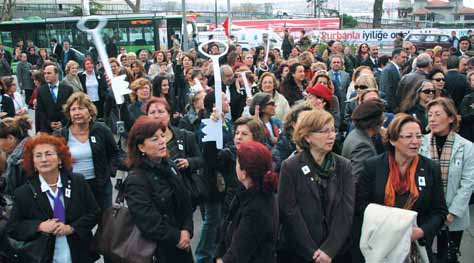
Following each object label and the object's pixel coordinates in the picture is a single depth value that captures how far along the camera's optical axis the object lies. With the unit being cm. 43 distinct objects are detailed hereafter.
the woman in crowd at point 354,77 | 754
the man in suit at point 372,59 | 1229
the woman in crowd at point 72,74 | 881
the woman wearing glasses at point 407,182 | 352
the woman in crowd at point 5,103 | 720
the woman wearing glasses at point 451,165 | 406
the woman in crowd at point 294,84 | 756
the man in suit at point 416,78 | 649
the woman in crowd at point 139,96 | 611
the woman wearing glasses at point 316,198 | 335
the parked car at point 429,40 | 2684
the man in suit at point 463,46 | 1307
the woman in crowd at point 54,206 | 362
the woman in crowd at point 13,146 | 426
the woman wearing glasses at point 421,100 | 576
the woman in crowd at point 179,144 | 447
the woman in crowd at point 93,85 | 993
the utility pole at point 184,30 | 2094
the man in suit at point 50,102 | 705
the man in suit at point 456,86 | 762
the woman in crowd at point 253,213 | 311
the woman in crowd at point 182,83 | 903
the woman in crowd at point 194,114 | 548
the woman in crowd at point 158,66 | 1138
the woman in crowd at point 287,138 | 477
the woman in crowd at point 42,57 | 1664
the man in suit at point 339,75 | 909
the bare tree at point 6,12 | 3688
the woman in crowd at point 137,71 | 927
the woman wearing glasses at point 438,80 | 652
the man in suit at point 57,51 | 1895
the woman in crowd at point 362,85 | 645
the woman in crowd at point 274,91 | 665
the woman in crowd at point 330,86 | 637
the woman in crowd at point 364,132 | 405
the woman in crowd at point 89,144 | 479
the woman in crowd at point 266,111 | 522
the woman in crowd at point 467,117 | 653
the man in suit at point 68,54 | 1594
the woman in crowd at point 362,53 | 1385
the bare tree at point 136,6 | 4223
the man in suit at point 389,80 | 869
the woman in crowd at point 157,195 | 345
